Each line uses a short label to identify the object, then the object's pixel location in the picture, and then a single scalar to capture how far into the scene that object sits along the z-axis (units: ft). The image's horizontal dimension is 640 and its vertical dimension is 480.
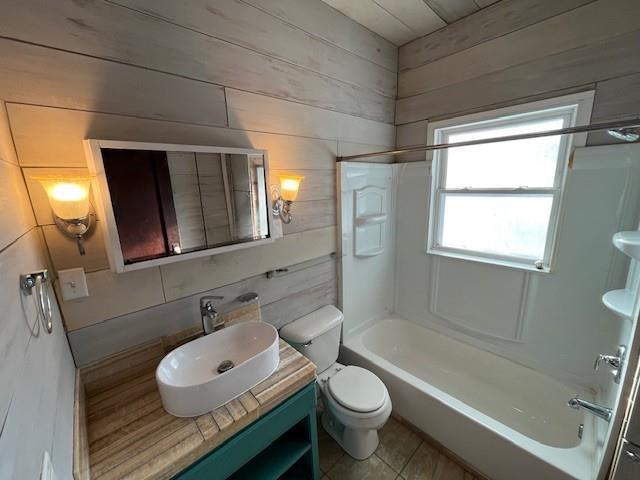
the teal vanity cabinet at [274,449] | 2.99
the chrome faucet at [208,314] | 4.04
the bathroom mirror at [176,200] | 3.18
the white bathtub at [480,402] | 4.17
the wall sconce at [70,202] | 2.82
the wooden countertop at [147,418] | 2.66
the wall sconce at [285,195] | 4.68
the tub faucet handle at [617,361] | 3.39
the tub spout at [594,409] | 3.59
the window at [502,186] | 5.32
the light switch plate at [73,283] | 3.11
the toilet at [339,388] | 4.72
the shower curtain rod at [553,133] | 3.22
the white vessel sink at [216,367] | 3.05
